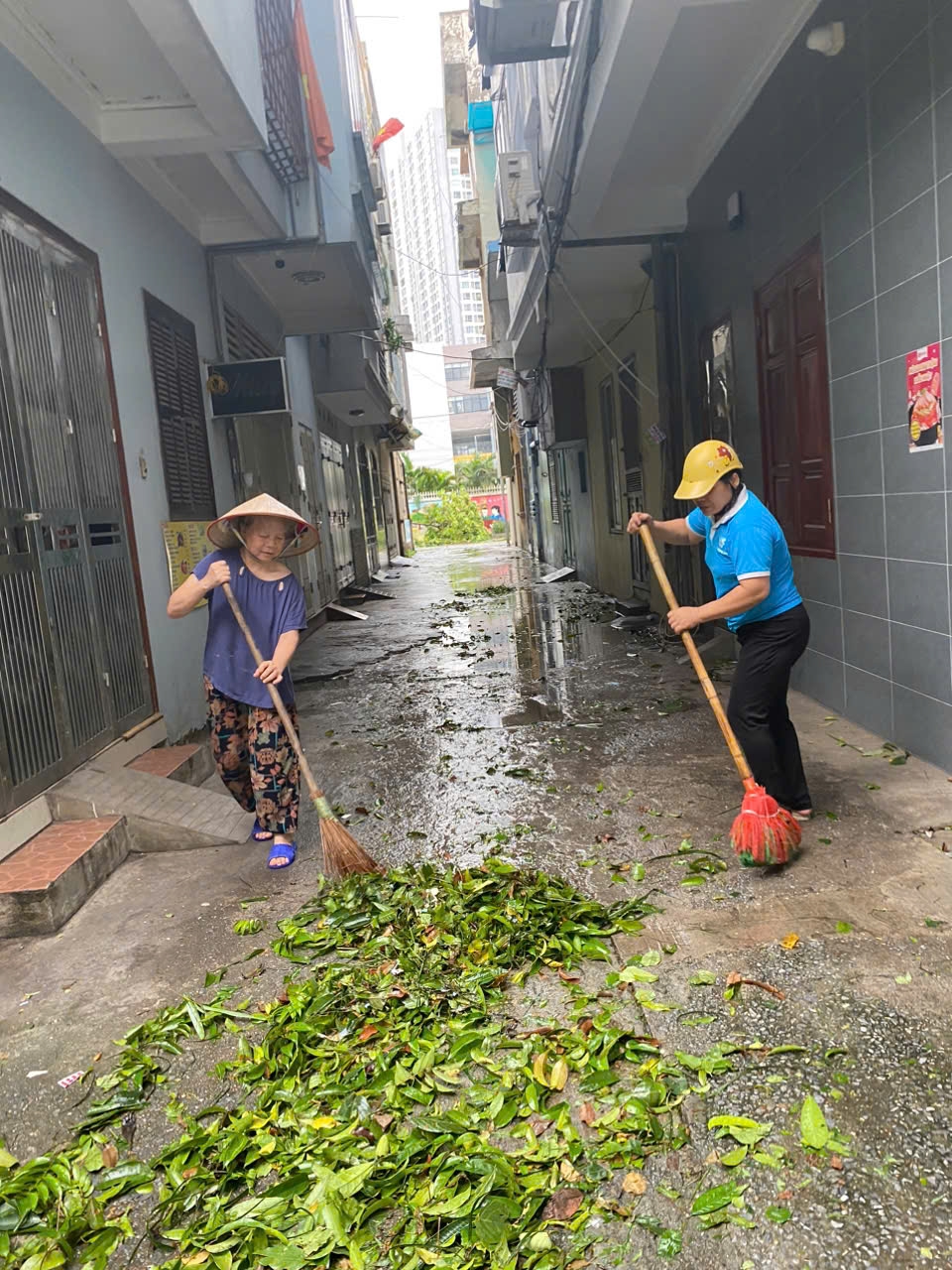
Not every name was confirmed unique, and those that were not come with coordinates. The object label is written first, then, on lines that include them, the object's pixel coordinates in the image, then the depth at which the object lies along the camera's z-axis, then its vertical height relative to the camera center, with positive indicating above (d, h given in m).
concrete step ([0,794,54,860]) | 4.05 -1.23
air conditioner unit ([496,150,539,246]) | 9.33 +2.95
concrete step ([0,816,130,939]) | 3.69 -1.34
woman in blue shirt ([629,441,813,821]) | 3.85 -0.54
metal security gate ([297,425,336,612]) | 13.79 -0.26
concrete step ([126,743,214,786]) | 5.40 -1.33
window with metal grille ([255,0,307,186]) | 7.14 +3.44
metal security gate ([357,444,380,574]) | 23.69 +0.12
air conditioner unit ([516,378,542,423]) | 16.47 +1.77
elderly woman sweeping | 4.35 -0.57
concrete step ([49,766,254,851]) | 4.56 -1.37
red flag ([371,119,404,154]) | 17.77 +7.12
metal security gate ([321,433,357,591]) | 16.72 +0.12
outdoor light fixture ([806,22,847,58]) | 4.96 +2.26
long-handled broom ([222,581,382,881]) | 3.92 -1.37
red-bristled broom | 3.67 -1.36
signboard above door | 8.22 +1.16
